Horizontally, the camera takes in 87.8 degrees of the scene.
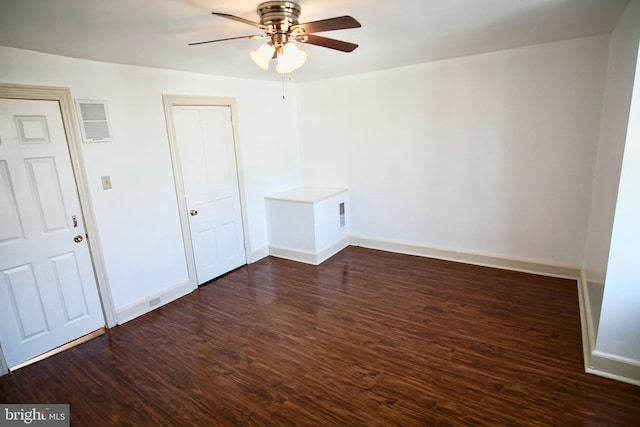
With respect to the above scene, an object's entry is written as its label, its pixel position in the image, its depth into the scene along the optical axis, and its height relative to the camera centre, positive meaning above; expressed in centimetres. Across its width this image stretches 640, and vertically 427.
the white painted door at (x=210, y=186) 372 -44
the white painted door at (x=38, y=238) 255 -65
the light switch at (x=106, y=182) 303 -26
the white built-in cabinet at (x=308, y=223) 440 -109
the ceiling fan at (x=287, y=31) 190 +66
